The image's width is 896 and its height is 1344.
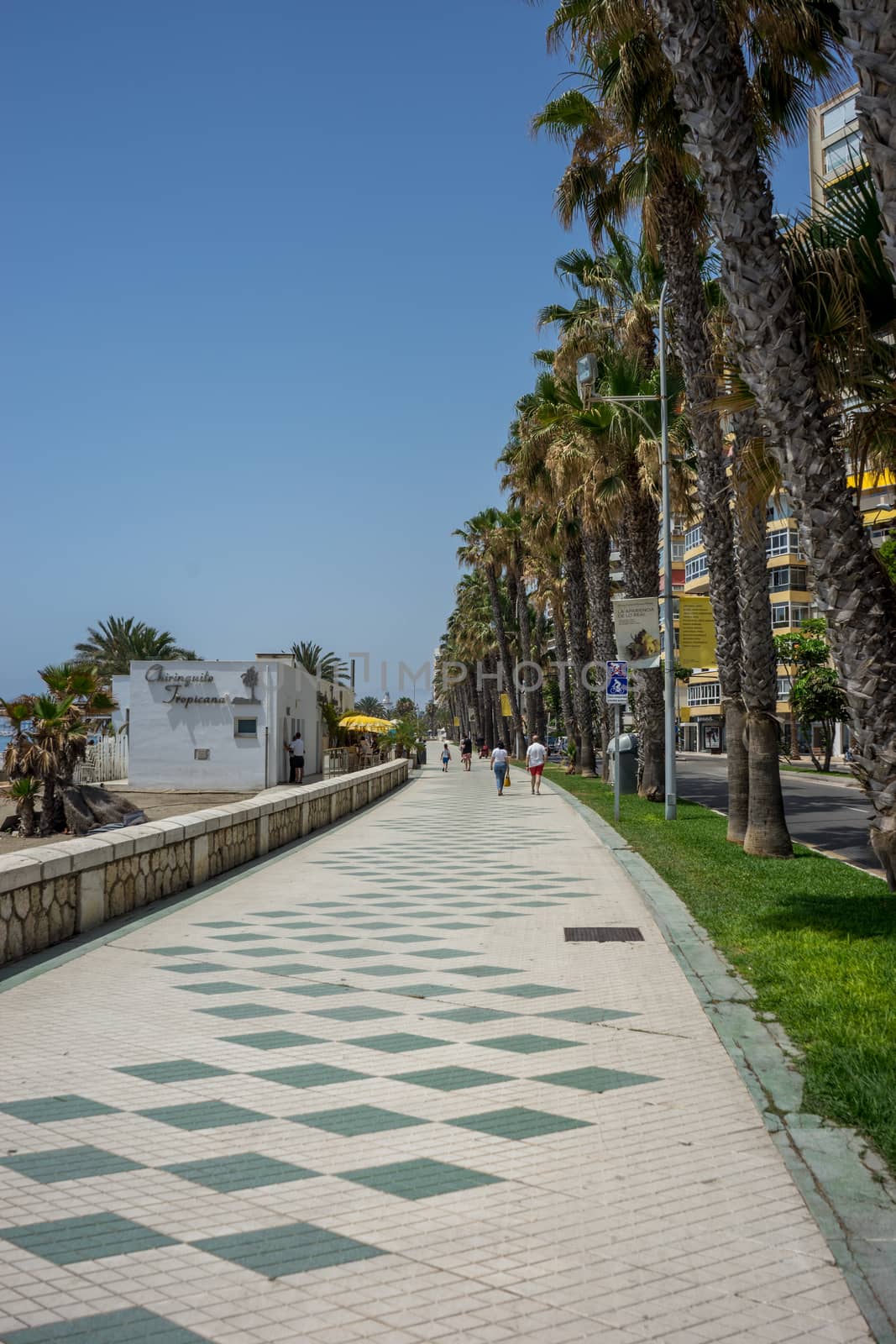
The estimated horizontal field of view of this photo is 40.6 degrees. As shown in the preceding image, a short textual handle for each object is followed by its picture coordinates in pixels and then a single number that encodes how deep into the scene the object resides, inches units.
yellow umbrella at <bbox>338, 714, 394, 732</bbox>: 2391.7
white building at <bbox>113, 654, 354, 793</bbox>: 1566.2
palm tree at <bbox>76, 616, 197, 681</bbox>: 3339.1
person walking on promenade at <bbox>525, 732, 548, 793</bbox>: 1402.6
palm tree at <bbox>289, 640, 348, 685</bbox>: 4067.4
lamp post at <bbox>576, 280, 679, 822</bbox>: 902.4
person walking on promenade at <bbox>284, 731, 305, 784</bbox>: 1635.1
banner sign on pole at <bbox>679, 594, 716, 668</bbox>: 869.2
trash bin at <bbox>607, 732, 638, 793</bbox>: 1245.7
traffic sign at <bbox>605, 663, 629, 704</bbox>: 904.9
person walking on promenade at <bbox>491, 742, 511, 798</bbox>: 1406.3
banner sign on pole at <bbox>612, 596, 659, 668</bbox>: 962.1
